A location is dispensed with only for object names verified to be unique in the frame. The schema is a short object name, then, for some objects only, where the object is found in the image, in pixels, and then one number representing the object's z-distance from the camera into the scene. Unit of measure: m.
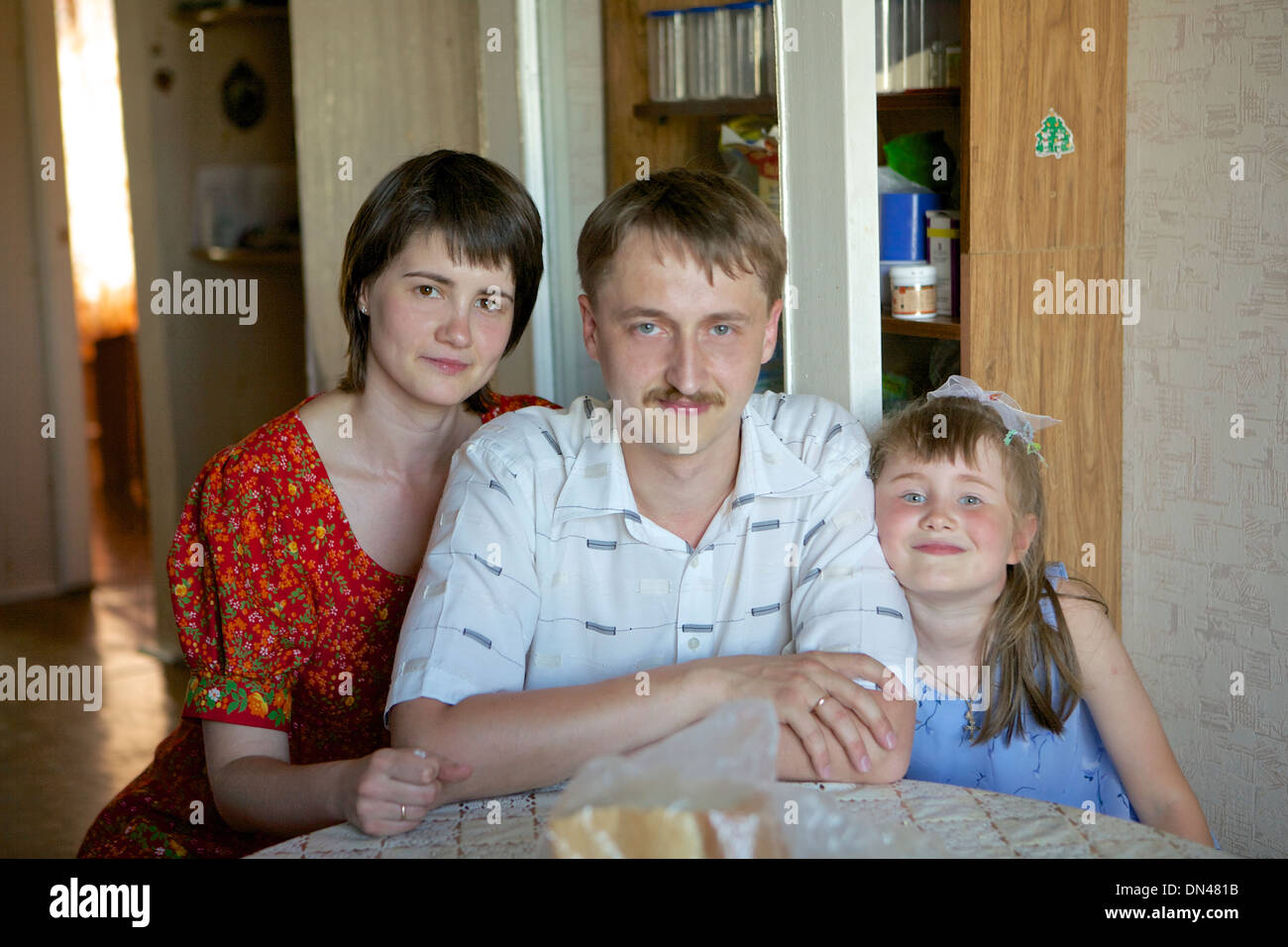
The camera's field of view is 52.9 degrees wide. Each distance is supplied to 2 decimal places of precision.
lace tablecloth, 1.12
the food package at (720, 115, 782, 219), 2.21
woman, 1.61
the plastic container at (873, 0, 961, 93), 1.94
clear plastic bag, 0.96
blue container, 1.97
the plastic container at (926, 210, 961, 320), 1.90
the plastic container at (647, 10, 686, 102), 2.48
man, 1.41
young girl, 1.50
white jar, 1.93
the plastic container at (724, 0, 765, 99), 2.29
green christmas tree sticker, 1.85
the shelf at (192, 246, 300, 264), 3.62
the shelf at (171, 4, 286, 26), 3.59
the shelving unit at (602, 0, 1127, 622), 1.81
